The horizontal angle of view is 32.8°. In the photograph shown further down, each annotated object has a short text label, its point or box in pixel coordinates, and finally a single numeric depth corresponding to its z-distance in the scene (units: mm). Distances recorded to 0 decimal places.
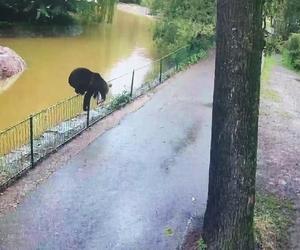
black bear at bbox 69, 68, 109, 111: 12062
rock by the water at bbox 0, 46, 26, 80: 20672
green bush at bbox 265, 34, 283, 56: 9828
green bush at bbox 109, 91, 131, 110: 14916
